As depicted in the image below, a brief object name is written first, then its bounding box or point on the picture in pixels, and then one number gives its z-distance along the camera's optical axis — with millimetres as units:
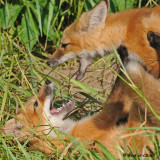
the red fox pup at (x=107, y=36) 9164
